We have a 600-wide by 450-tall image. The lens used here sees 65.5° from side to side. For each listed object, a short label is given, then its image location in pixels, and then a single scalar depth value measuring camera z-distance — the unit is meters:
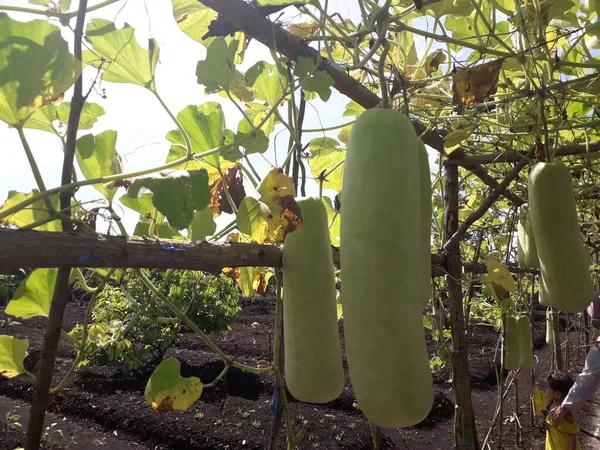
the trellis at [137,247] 0.48
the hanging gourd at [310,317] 0.81
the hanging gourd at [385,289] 0.59
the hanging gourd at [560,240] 1.16
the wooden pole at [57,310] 0.54
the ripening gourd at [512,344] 2.76
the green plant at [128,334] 4.47
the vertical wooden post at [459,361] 1.51
